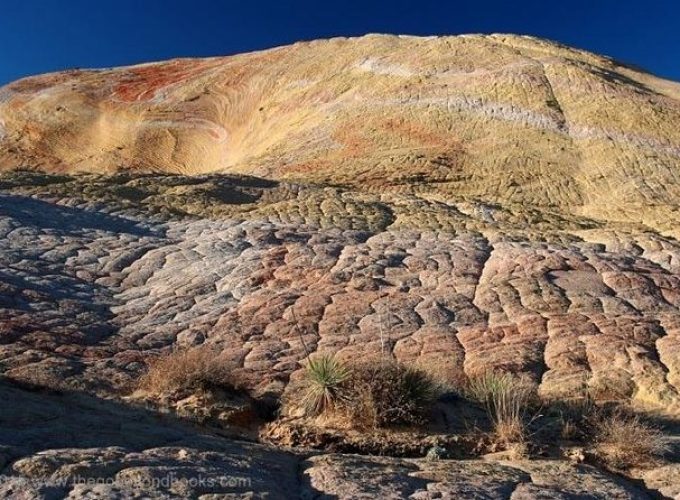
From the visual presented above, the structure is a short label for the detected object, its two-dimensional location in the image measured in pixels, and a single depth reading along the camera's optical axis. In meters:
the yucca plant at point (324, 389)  8.55
